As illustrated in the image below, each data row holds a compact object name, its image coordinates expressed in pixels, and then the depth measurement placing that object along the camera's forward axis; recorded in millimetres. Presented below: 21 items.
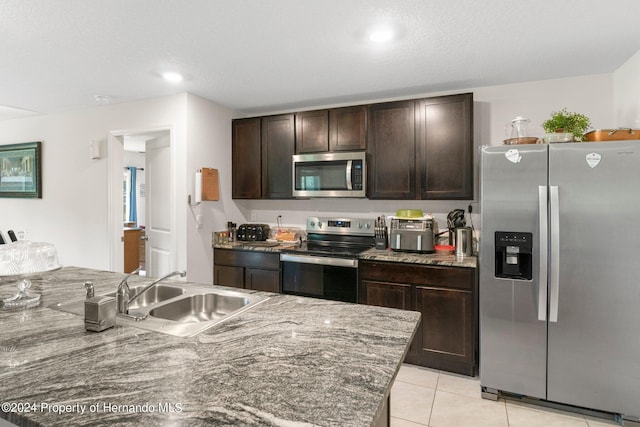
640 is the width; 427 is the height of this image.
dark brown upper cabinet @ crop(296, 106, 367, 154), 3217
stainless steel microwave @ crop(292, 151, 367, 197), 3149
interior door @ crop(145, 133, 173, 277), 3457
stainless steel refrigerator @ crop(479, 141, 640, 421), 2010
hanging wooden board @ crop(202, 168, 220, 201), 3332
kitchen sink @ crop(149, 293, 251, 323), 1694
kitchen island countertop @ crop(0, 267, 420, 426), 775
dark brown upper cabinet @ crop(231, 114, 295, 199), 3564
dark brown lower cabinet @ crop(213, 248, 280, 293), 3244
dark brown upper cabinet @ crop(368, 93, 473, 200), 2846
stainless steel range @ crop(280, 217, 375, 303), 2914
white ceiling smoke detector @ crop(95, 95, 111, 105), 3324
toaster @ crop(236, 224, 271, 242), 3711
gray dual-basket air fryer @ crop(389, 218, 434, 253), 2850
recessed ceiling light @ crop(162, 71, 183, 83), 2730
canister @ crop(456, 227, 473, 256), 2771
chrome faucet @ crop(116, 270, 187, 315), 1404
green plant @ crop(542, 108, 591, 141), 2301
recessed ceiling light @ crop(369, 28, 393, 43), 2033
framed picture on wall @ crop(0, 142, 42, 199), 4109
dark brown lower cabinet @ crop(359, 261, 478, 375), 2551
